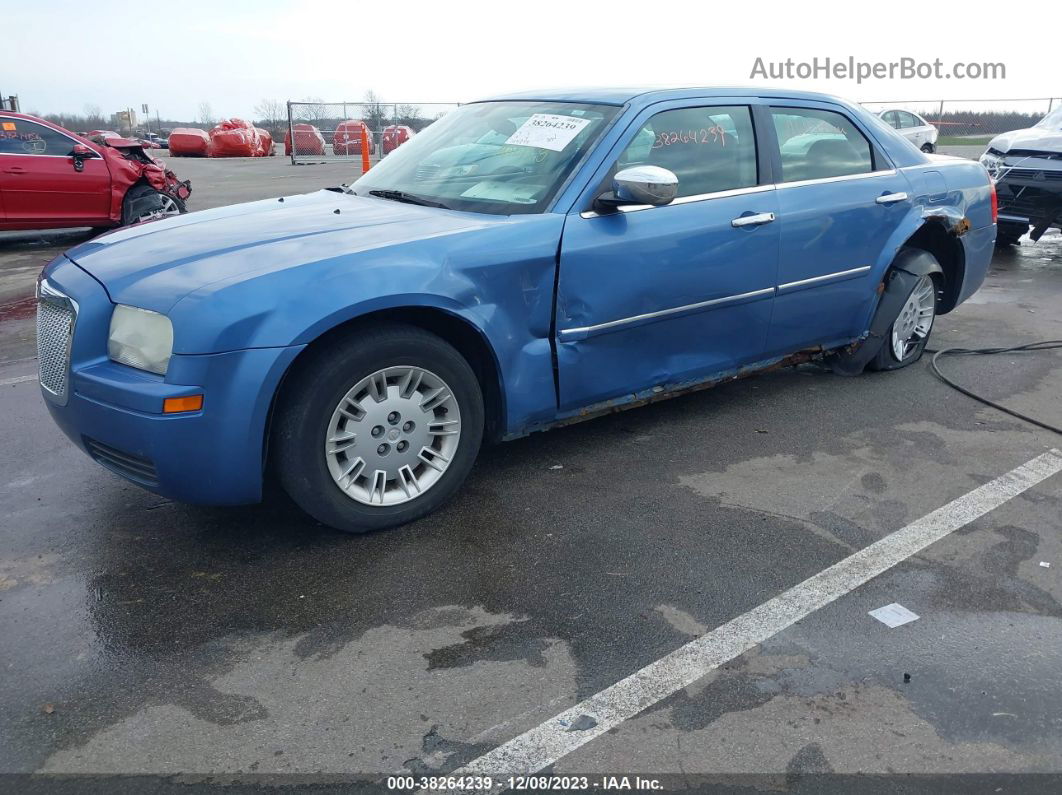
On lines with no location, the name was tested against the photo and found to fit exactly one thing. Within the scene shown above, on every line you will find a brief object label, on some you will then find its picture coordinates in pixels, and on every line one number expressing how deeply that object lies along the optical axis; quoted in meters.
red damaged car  10.35
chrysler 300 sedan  3.16
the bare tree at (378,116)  29.64
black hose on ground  5.12
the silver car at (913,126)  21.91
